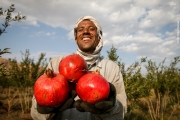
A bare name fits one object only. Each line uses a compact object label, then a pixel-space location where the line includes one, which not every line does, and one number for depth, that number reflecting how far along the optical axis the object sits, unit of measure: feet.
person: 1.24
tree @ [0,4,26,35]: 3.70
